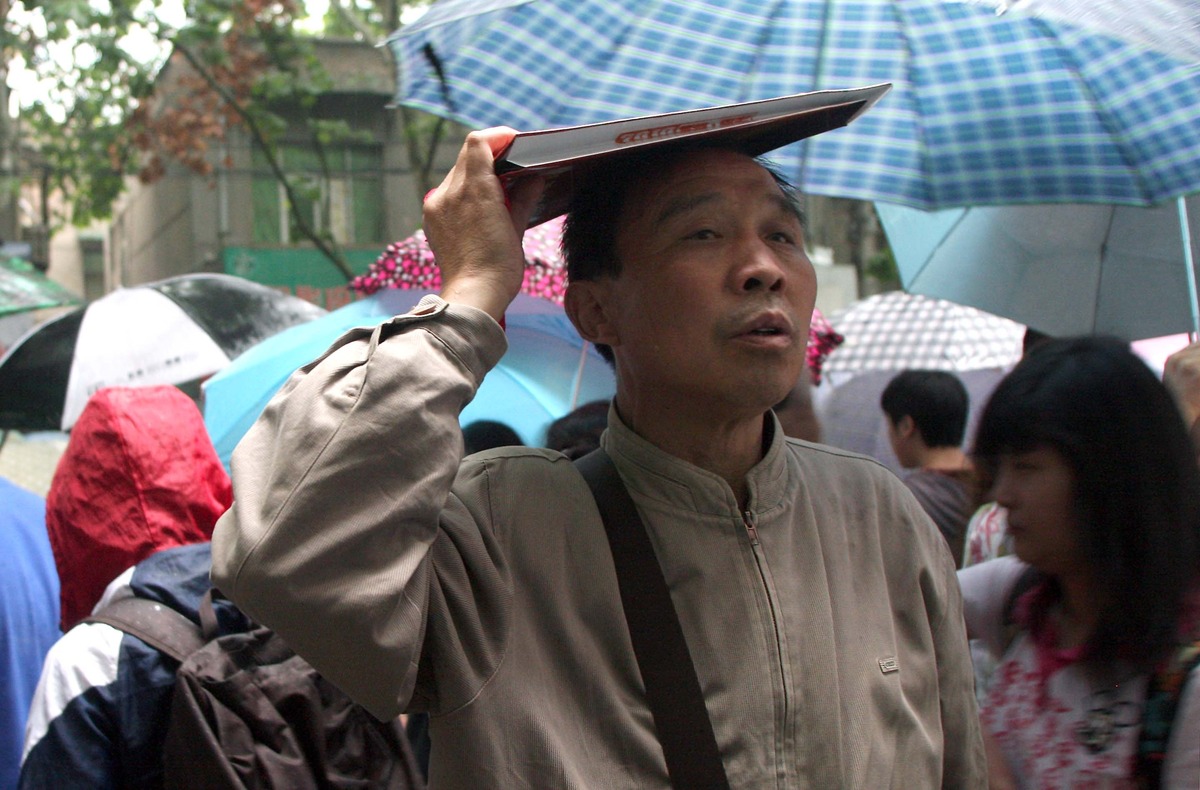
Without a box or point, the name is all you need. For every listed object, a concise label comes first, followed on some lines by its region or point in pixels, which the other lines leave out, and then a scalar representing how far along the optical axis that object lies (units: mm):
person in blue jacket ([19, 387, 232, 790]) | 2195
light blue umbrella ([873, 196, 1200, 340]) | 3637
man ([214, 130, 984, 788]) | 1377
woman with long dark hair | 1796
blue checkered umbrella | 2916
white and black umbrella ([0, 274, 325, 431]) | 4754
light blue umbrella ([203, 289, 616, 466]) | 4363
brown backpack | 2184
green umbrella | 4806
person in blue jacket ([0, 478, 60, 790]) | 2904
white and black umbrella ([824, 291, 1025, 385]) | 6398
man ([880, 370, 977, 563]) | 4109
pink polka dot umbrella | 4418
